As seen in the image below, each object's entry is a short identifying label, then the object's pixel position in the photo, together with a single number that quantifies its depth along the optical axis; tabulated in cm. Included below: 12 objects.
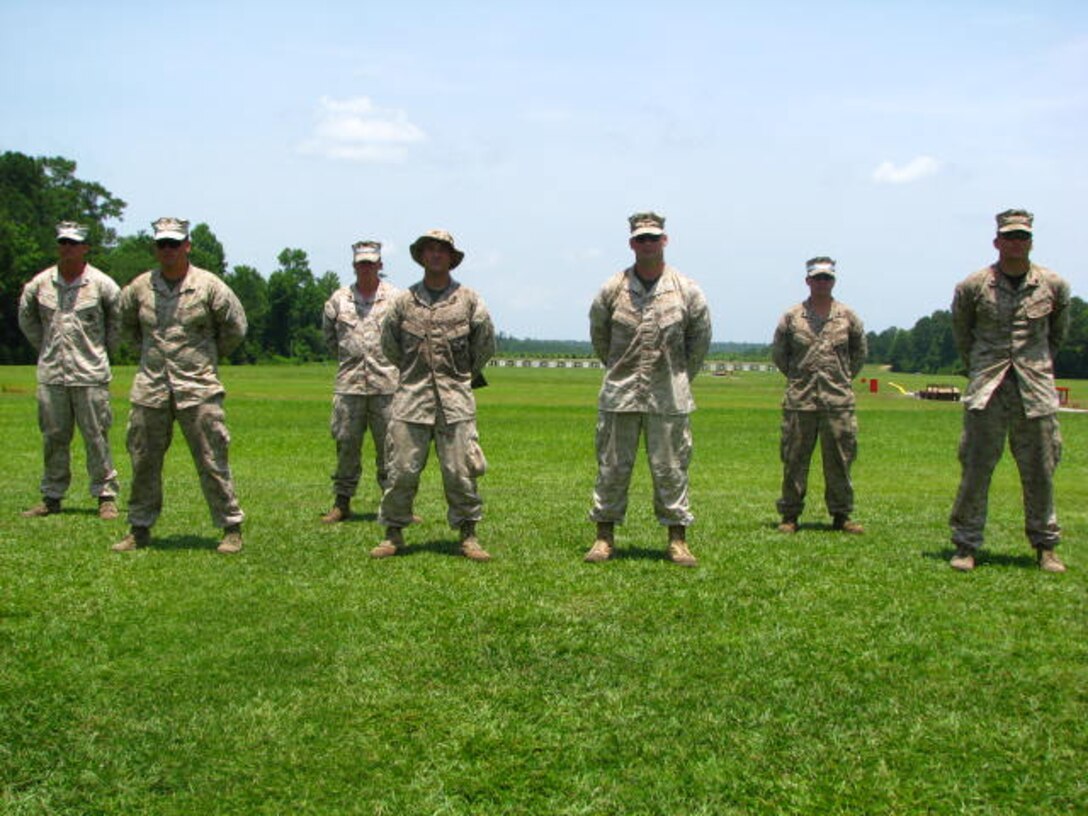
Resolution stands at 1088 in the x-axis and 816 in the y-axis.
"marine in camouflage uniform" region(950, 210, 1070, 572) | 870
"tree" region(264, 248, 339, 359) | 13150
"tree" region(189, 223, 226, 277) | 12888
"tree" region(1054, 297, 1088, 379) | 12544
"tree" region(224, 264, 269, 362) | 11794
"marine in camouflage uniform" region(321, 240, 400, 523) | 1120
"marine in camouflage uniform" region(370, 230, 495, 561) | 891
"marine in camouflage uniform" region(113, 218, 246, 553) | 892
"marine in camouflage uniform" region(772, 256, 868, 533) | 1073
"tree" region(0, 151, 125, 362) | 8012
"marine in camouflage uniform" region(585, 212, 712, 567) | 874
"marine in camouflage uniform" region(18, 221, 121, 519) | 1095
